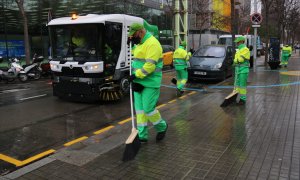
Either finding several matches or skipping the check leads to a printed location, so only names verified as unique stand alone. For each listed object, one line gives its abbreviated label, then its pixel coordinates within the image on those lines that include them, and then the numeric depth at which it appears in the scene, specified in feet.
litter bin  63.10
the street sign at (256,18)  54.19
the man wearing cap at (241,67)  29.07
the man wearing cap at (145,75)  17.13
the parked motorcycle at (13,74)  51.30
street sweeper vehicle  30.91
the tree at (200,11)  124.36
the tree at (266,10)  66.97
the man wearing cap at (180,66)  35.91
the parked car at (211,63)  46.26
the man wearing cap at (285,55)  69.31
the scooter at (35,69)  54.60
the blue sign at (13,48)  65.10
